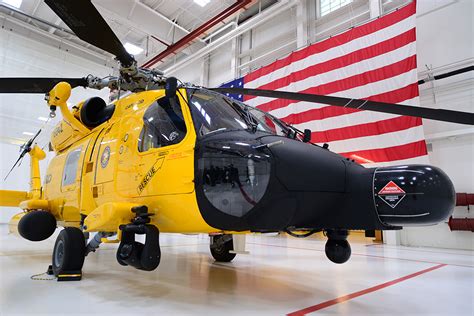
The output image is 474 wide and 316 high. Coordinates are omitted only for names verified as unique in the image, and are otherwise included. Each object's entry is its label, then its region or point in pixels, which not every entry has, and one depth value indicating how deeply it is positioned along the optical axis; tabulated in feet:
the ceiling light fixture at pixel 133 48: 39.85
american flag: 22.16
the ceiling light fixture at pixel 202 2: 33.22
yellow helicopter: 6.77
